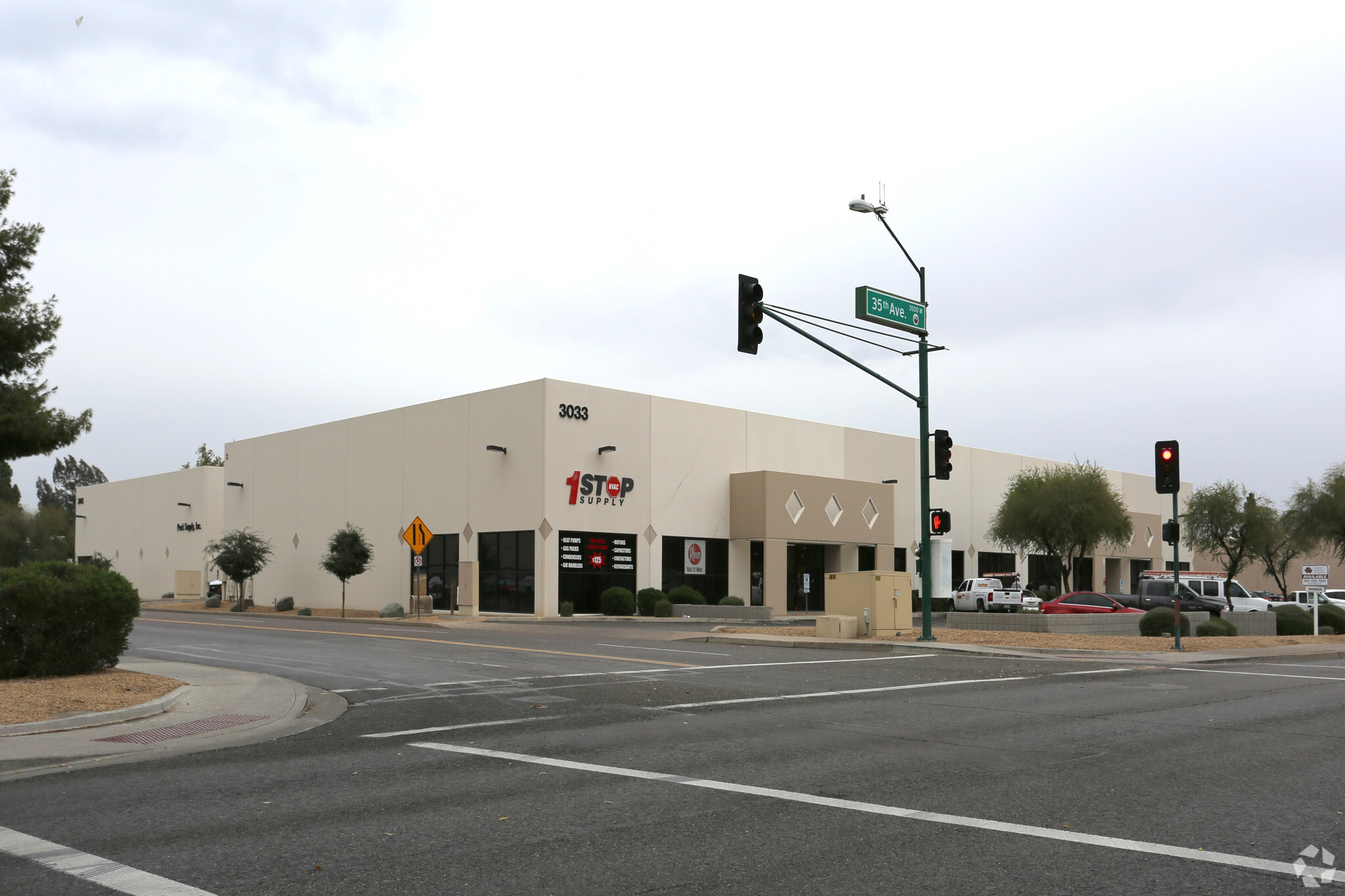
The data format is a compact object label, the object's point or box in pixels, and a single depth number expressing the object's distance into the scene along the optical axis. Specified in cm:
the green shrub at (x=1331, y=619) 3622
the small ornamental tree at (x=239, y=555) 5562
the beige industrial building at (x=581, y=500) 4431
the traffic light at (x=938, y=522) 2655
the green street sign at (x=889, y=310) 2430
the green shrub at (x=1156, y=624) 2825
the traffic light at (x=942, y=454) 2677
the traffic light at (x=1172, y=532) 2430
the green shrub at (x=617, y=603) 4394
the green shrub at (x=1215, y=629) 2981
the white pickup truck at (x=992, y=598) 4731
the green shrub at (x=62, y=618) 1470
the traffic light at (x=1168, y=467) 2411
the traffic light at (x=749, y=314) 2098
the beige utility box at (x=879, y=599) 2800
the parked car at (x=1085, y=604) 3938
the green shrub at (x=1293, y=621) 3488
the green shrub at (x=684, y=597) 4559
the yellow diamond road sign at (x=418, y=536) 3838
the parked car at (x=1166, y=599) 3989
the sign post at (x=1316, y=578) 3148
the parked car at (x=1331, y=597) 5606
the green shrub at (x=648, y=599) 4491
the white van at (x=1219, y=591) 4409
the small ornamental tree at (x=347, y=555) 4794
